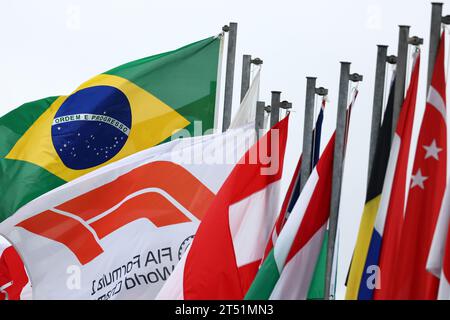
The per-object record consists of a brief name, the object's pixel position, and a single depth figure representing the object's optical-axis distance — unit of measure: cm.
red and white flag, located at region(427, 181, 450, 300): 1766
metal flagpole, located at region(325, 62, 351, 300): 2119
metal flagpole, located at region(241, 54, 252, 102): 2534
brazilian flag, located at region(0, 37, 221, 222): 2656
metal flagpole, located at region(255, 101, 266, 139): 2409
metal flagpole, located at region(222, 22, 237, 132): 2622
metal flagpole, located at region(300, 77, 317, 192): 2259
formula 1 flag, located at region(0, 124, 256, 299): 2442
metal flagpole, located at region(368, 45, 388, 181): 2045
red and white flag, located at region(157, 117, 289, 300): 2181
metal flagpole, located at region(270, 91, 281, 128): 2361
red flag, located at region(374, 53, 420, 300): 1898
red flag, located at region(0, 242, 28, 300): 3525
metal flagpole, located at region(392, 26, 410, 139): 1973
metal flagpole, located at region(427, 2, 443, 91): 1870
